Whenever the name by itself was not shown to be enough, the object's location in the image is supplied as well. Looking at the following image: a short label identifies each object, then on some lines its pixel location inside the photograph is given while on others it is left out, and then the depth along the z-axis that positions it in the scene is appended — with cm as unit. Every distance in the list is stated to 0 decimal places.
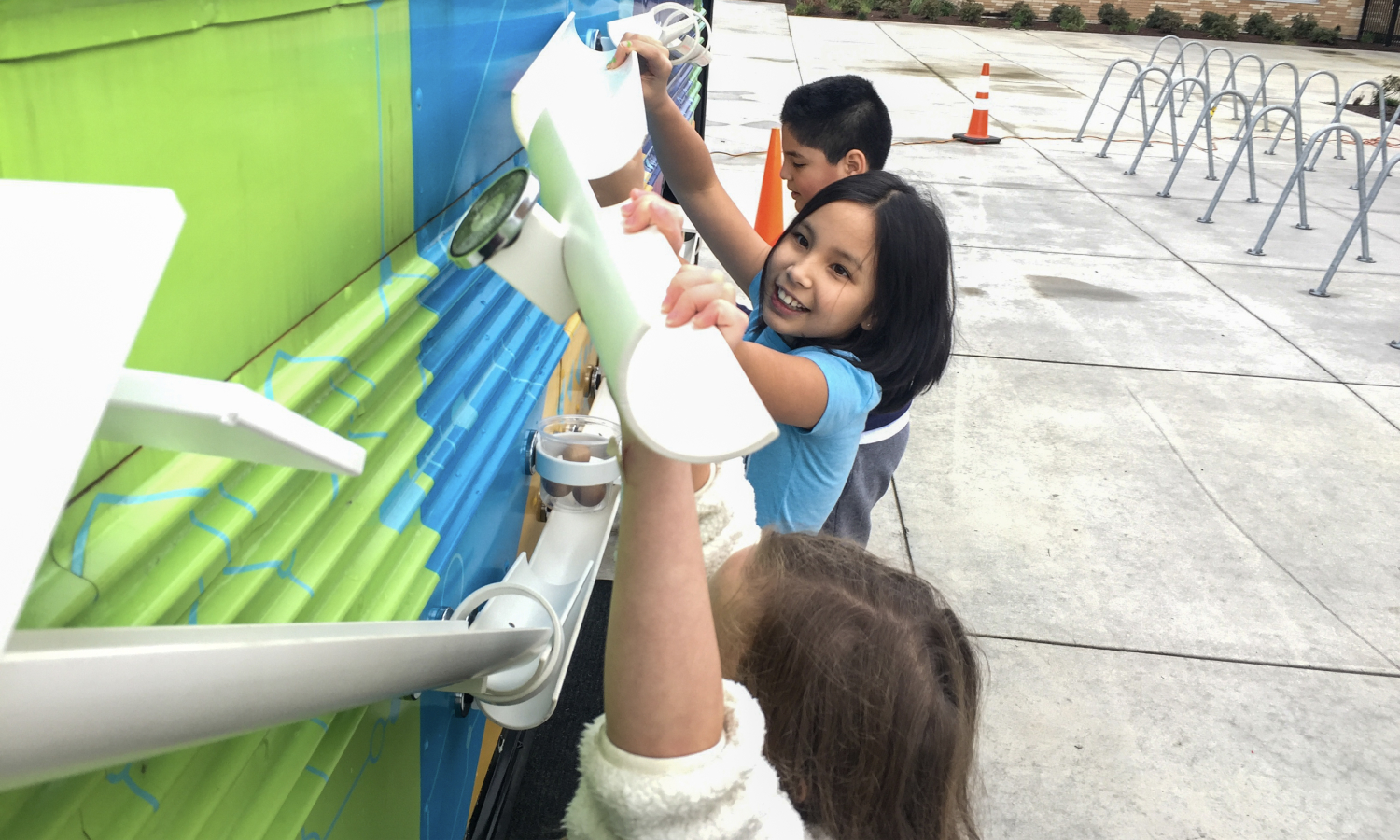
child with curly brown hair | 96
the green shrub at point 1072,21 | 2073
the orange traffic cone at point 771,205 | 534
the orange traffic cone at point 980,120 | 939
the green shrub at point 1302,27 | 2122
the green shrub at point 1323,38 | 2139
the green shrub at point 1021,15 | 2081
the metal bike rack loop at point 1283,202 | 646
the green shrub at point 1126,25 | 2114
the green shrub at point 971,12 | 2048
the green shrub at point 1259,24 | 2111
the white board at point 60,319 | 39
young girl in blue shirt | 178
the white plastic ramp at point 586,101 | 140
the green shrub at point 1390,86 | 1360
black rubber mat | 201
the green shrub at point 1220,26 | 2064
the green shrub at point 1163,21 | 2139
